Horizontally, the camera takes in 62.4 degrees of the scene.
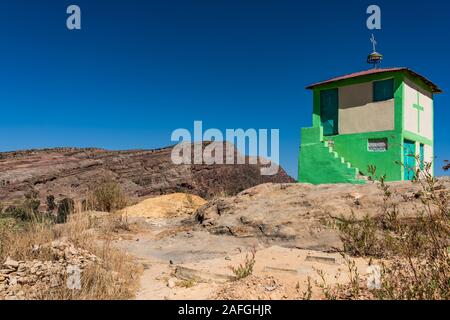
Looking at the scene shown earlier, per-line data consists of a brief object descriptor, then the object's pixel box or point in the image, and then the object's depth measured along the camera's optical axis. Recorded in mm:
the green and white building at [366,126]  11031
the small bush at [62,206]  12895
